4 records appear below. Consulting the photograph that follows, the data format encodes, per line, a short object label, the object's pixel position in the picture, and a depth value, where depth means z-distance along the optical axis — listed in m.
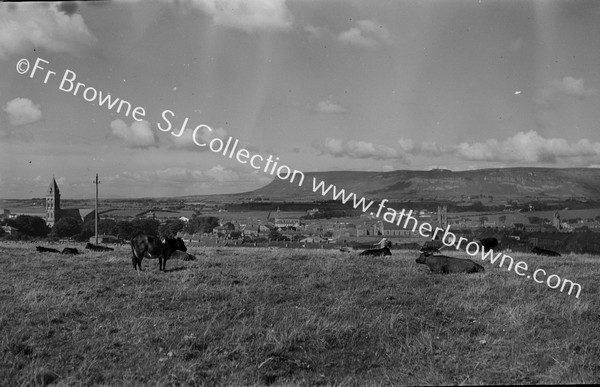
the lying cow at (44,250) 18.36
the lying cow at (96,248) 19.94
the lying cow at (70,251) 17.67
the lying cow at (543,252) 19.09
